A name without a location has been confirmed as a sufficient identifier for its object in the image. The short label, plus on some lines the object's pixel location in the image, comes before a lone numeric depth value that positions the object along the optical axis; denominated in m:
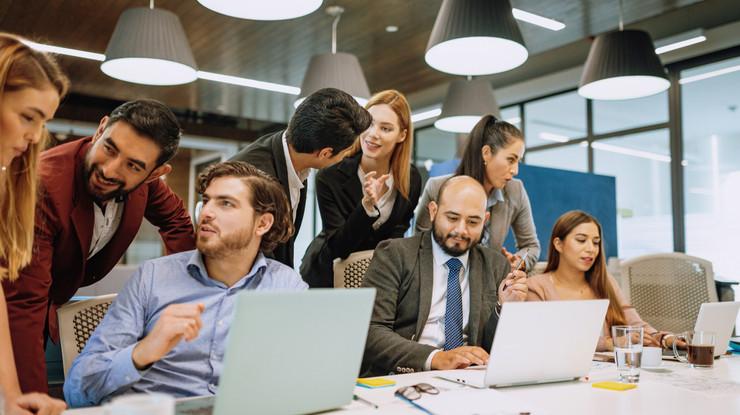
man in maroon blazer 1.40
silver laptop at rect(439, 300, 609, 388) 1.34
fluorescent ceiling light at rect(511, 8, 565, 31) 5.45
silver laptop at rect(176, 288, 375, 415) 0.94
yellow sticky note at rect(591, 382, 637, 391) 1.42
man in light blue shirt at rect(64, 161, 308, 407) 1.26
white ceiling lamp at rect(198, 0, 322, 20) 2.62
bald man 2.02
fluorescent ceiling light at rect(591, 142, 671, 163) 6.85
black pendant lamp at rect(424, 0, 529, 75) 2.76
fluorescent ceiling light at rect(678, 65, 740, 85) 6.27
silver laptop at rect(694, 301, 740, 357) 1.88
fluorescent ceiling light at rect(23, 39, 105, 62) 6.54
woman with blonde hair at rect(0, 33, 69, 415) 1.15
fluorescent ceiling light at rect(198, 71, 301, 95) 7.46
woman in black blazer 2.49
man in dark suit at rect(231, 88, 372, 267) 2.14
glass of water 1.53
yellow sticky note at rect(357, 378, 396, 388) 1.37
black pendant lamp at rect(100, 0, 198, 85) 3.79
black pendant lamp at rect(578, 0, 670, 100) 3.63
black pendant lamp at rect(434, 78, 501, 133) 5.14
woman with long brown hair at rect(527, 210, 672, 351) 2.54
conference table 1.18
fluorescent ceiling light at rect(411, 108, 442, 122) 9.14
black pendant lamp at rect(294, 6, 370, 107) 4.47
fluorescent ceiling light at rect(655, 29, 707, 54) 6.15
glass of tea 1.79
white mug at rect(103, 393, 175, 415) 0.69
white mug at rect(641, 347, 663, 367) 1.76
